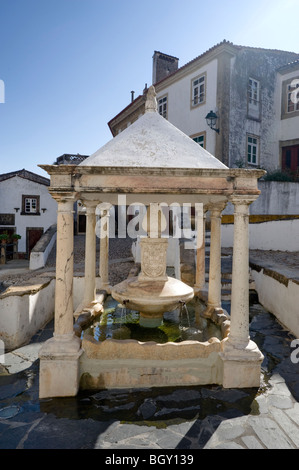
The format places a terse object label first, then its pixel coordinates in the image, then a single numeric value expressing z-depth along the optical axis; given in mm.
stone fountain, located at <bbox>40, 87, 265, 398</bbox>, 4230
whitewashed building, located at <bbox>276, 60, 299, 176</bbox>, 19641
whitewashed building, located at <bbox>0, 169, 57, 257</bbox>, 24344
